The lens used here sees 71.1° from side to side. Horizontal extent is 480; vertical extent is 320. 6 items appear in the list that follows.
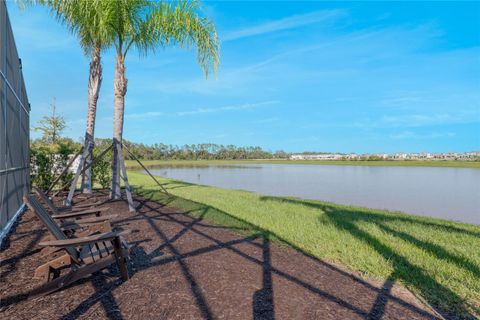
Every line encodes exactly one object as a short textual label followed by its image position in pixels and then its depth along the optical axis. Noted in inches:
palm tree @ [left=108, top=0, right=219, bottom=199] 412.6
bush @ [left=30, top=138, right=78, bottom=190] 458.0
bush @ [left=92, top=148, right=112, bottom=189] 543.2
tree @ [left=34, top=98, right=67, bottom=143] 932.6
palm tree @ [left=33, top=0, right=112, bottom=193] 393.4
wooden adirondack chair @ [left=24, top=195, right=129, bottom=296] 129.3
